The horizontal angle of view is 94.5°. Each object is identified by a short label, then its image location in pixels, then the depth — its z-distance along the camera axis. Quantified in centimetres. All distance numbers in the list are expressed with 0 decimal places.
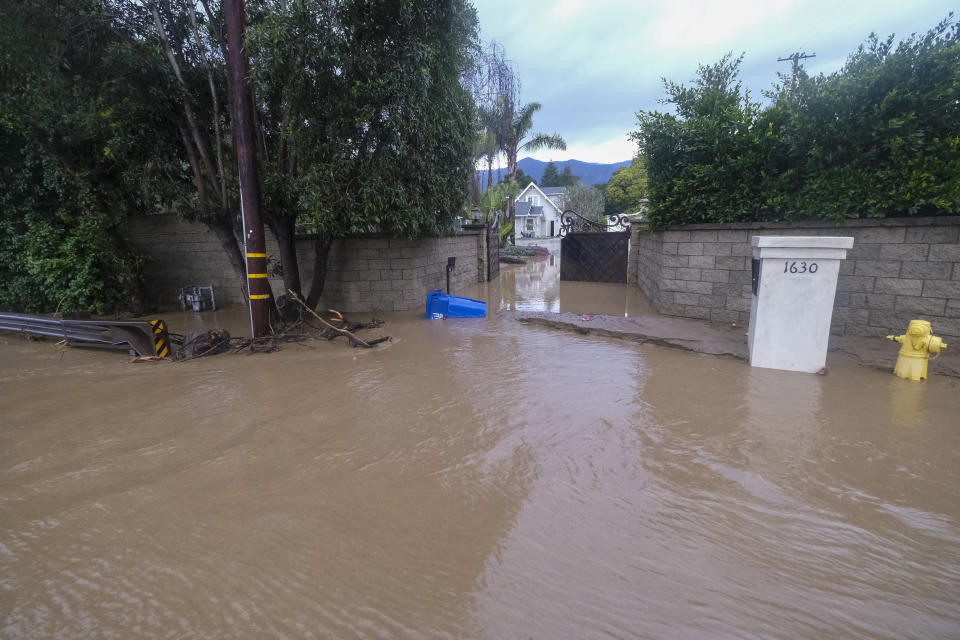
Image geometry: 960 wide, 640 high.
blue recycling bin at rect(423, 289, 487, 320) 858
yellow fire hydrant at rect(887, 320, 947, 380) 450
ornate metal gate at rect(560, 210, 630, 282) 1432
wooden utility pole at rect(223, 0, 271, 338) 634
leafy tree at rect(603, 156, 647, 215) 4406
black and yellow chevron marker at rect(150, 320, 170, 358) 617
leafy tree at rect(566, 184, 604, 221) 3869
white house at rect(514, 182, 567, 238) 4966
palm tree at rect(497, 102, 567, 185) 2847
